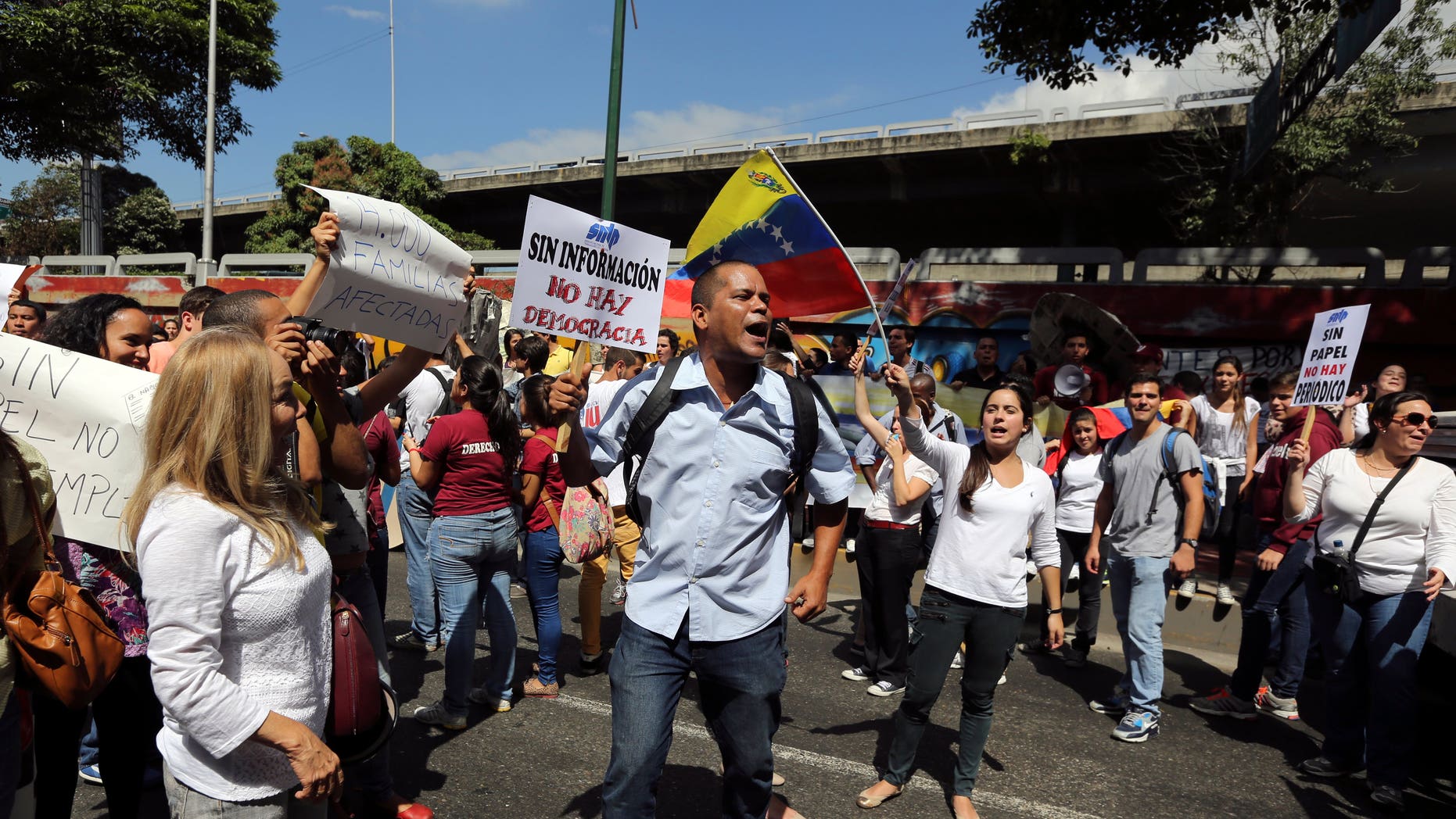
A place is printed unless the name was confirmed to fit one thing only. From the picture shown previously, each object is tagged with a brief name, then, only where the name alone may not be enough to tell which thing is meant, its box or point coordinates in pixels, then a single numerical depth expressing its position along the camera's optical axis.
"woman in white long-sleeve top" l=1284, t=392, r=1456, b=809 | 4.22
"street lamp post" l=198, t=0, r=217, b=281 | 24.94
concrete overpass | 18.59
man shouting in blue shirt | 2.80
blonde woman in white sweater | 1.93
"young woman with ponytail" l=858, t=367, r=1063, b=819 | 3.96
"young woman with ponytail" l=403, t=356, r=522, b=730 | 4.62
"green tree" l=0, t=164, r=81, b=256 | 37.12
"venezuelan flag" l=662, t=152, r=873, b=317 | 4.14
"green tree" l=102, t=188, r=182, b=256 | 34.91
